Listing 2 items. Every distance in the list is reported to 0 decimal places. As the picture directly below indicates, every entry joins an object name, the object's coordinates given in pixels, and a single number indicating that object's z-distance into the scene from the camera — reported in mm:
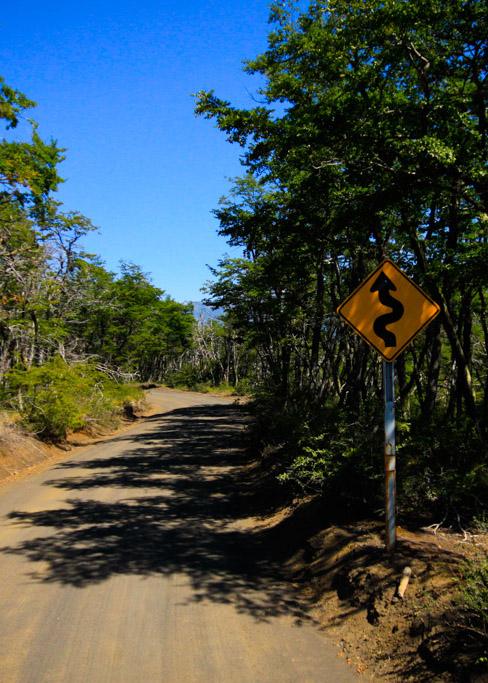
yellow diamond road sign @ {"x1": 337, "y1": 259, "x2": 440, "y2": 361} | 5113
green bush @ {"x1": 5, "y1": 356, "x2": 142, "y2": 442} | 15844
